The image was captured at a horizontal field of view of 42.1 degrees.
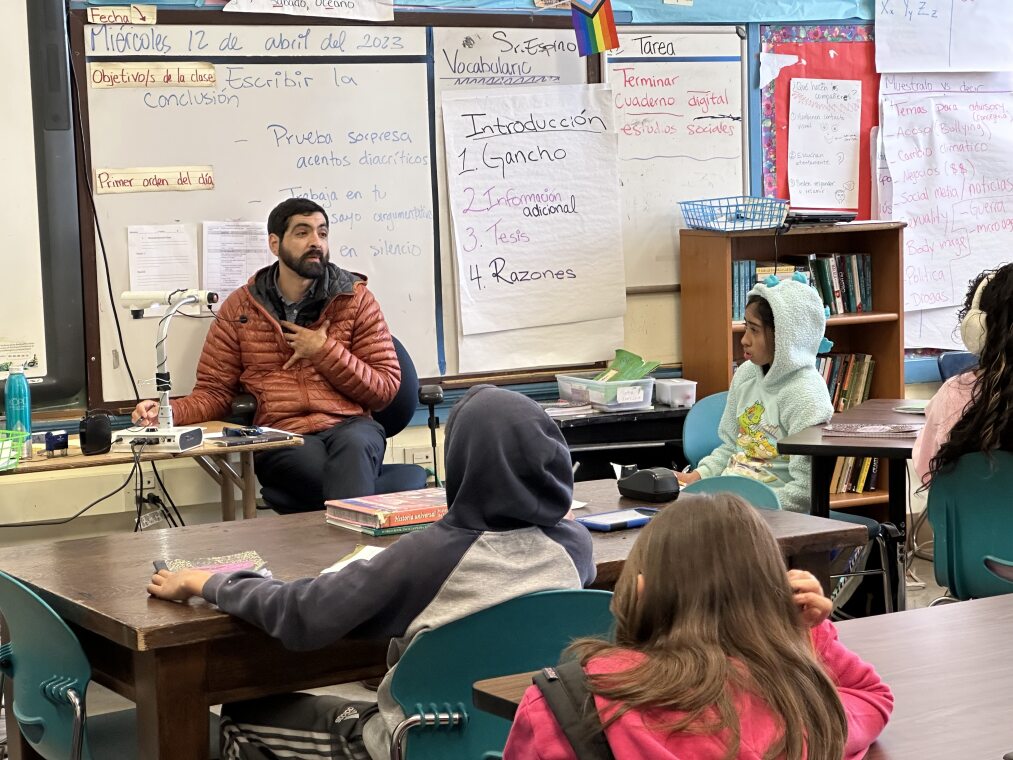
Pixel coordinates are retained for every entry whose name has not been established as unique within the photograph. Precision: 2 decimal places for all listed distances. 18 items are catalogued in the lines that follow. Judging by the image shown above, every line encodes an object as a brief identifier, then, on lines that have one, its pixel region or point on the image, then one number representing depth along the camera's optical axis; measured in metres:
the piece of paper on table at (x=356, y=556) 2.30
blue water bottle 3.86
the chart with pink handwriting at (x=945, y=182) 5.52
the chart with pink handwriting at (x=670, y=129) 5.14
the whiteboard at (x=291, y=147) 4.43
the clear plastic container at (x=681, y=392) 4.89
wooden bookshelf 5.03
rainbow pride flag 4.87
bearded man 4.23
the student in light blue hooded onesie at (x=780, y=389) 3.83
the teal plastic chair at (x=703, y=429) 4.25
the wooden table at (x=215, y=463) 3.62
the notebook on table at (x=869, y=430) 3.72
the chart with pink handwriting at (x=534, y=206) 4.91
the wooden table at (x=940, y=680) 1.41
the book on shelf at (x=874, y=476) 5.20
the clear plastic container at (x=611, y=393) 4.79
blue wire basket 5.00
